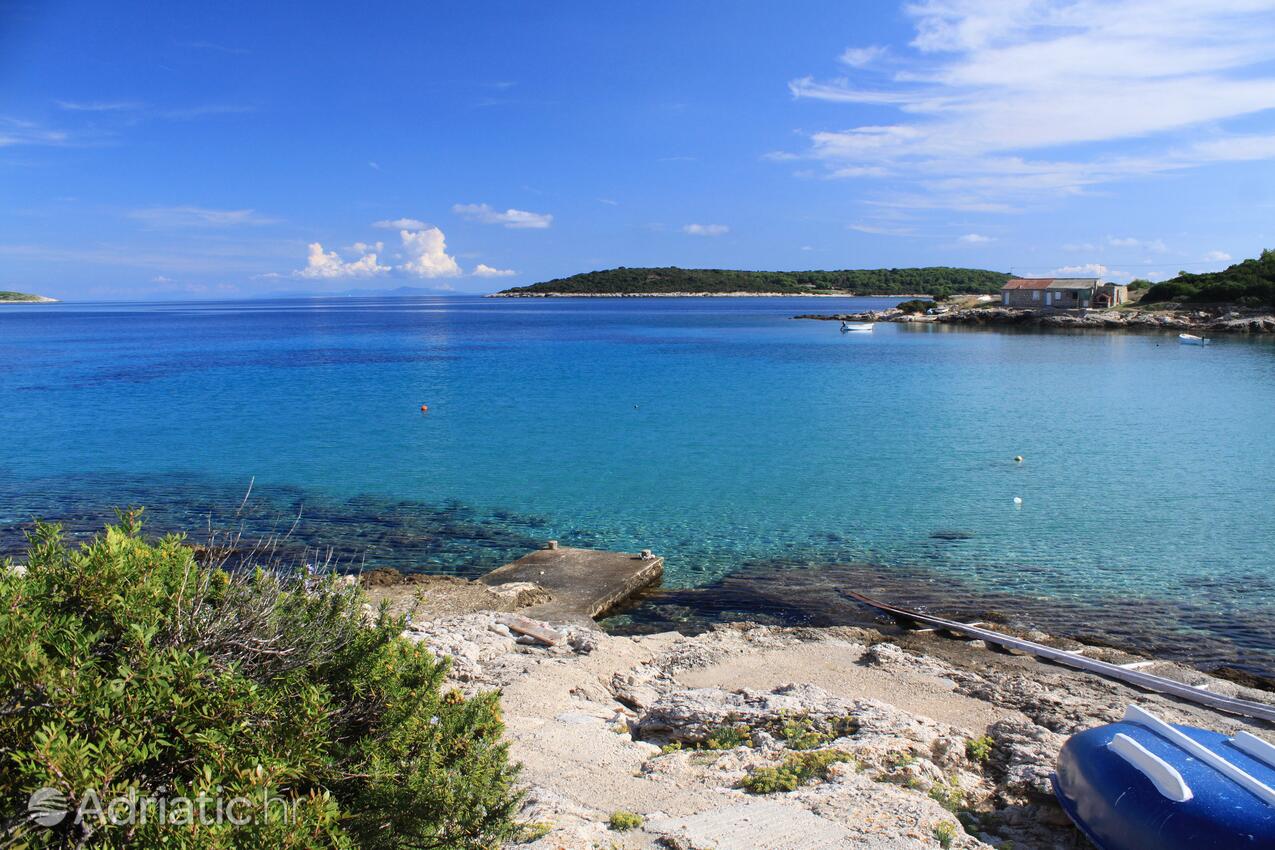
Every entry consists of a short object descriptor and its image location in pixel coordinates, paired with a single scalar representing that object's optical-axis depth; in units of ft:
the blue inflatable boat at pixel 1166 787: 17.62
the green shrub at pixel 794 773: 21.97
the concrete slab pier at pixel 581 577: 42.78
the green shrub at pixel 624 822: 19.24
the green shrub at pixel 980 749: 25.52
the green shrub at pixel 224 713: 10.56
